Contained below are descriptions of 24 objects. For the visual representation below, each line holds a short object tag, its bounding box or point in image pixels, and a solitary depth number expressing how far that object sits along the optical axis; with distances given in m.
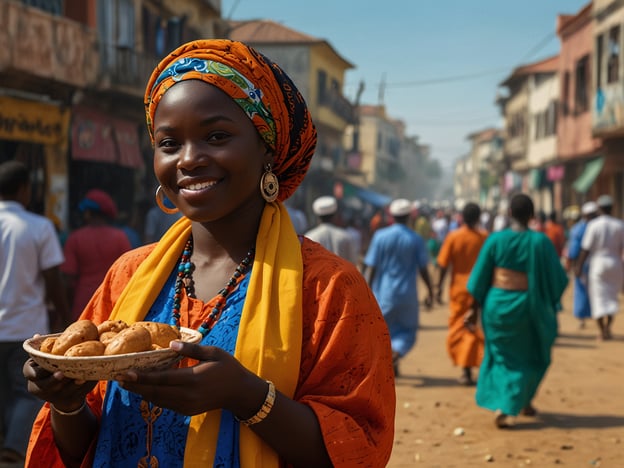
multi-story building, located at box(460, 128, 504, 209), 62.12
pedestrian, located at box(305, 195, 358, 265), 8.94
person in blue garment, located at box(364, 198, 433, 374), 9.38
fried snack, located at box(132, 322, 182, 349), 1.89
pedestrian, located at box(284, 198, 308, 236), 9.90
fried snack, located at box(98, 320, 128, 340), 1.97
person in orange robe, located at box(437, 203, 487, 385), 9.11
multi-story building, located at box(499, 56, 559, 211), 35.62
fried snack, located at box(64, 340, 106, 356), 1.83
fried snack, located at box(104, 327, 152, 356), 1.80
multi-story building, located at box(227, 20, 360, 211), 38.62
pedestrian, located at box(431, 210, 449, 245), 27.34
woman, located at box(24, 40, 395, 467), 1.99
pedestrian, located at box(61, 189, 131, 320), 6.81
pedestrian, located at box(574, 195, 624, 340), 12.15
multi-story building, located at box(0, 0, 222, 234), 13.17
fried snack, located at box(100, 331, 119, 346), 1.88
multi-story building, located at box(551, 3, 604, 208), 25.70
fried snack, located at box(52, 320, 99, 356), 1.88
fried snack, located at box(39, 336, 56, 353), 1.92
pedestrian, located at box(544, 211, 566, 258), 16.25
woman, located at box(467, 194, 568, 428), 7.29
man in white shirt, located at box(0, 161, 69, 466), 5.34
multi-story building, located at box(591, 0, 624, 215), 20.59
